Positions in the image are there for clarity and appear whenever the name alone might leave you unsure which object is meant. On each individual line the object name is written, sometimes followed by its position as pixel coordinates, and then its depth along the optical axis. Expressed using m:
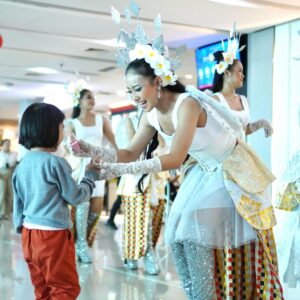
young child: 2.45
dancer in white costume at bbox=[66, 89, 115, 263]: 5.04
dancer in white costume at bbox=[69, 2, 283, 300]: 2.39
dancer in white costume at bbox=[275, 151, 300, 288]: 3.53
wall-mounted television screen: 7.11
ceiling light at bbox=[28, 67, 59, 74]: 9.10
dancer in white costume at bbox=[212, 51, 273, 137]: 3.51
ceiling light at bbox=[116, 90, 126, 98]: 11.39
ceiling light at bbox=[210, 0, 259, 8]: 5.16
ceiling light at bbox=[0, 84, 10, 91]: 10.76
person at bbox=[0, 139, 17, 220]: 9.12
